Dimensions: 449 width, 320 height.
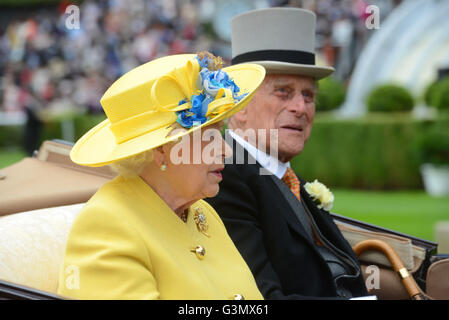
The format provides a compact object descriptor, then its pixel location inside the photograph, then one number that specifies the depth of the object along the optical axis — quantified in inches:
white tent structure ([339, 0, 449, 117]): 590.6
